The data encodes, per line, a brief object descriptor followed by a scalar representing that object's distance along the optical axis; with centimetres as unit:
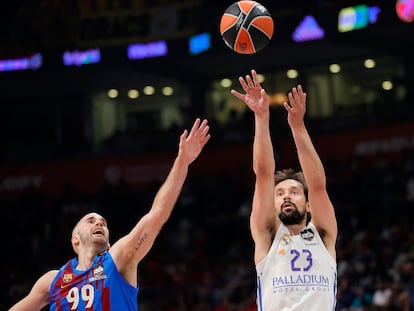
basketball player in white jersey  1140
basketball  1516
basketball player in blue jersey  1165
